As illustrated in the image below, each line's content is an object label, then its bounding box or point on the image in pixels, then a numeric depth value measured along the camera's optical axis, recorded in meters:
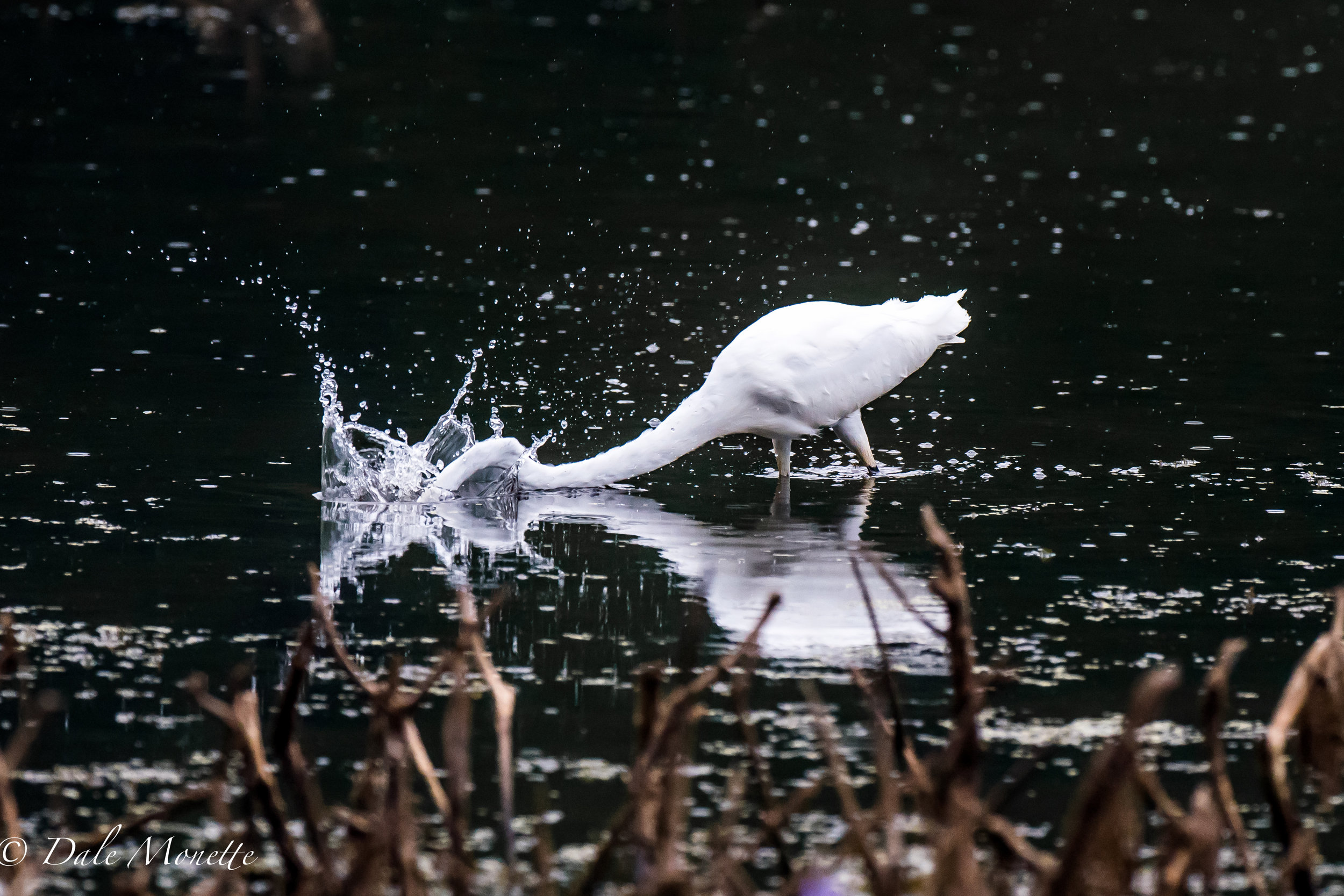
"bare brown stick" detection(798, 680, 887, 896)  11.95
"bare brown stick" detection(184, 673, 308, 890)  12.81
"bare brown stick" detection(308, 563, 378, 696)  13.63
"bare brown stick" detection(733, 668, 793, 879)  13.12
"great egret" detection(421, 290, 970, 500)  25.58
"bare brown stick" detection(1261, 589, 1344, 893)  13.00
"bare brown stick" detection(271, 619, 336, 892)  13.09
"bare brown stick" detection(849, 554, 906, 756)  13.22
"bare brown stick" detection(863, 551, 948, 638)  12.72
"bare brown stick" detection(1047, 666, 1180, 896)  10.65
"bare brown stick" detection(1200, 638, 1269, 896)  12.84
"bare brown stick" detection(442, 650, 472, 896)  12.30
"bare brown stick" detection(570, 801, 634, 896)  12.73
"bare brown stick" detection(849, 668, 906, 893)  11.60
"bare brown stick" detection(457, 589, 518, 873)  12.84
